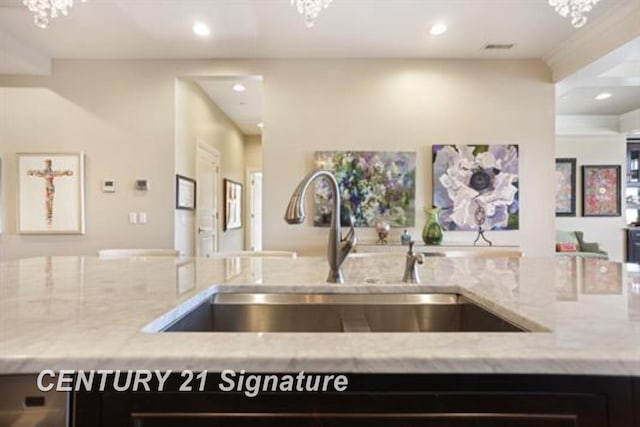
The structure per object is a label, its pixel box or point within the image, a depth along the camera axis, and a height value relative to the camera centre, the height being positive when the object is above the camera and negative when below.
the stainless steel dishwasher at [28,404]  0.57 -0.28
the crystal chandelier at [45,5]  2.52 +1.40
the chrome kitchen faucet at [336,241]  1.24 -0.08
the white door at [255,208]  8.29 +0.17
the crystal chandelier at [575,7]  2.45 +1.36
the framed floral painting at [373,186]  4.20 +0.32
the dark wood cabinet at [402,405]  0.58 -0.29
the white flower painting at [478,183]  4.18 +0.35
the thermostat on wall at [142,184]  4.16 +0.35
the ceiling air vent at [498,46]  3.83 +1.71
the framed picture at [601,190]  7.27 +0.47
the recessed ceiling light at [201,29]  3.41 +1.71
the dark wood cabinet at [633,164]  7.52 +1.01
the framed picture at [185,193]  4.27 +0.27
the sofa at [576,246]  6.32 -0.53
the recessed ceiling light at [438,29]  3.44 +1.71
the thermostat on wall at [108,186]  4.16 +0.33
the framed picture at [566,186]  7.35 +0.56
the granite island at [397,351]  0.57 -0.21
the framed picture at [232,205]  6.39 +0.20
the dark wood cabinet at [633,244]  7.14 -0.54
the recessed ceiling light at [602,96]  5.68 +1.80
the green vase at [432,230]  3.94 -0.15
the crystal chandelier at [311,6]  2.47 +1.37
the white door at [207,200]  5.02 +0.23
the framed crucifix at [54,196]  4.12 +0.22
